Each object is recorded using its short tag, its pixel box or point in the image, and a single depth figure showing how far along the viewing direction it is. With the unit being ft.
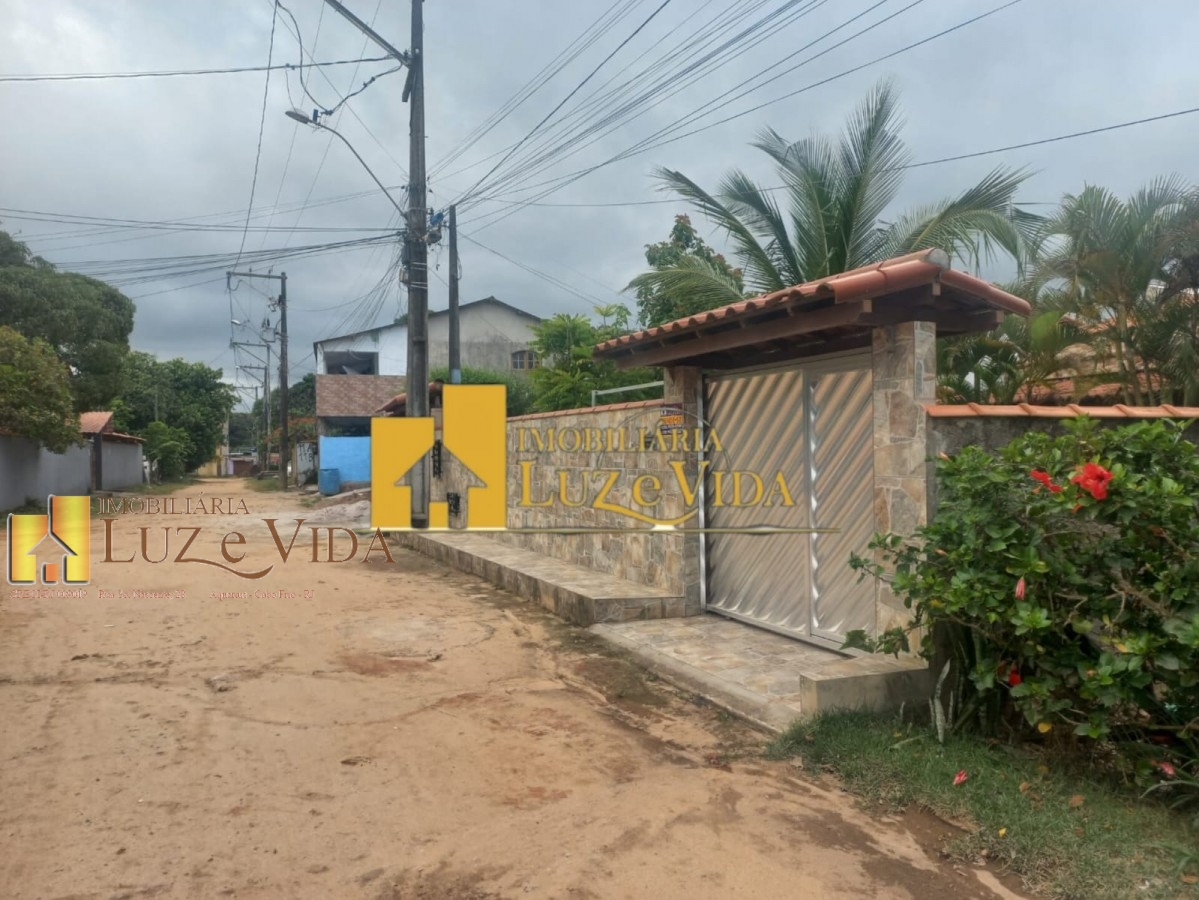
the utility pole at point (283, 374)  113.80
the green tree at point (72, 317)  79.71
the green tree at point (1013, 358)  30.01
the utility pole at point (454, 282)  60.86
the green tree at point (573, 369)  52.60
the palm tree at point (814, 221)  33.55
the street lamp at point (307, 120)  45.08
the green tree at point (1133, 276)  27.53
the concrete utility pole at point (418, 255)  47.16
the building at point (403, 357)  112.47
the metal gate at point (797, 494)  20.04
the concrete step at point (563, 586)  25.21
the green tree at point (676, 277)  35.42
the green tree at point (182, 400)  148.36
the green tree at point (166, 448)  130.41
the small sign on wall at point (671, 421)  25.51
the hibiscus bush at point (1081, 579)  11.13
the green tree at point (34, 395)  62.69
